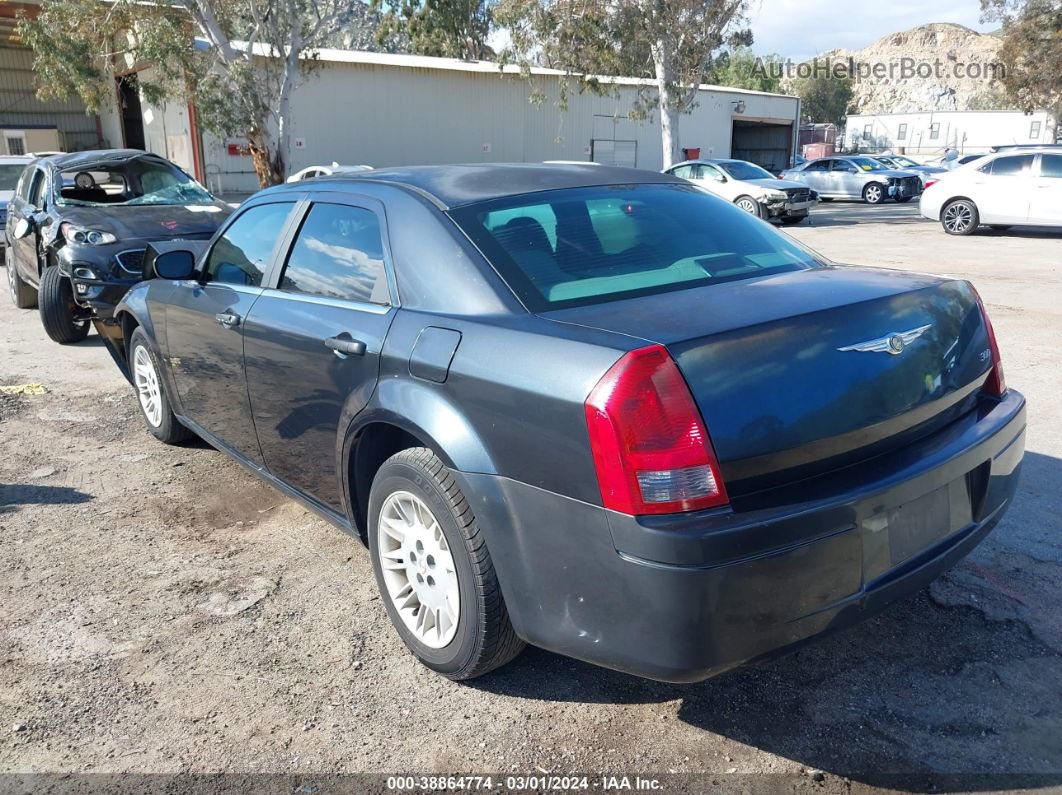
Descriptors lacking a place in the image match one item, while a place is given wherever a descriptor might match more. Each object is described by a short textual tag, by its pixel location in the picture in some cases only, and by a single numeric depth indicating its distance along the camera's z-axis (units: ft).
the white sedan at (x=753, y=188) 68.64
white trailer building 179.42
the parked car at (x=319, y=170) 61.67
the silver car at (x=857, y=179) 95.14
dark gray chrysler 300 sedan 7.45
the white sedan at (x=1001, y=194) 52.39
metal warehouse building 91.04
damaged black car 25.61
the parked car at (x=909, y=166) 102.17
